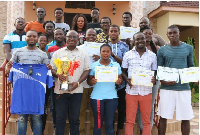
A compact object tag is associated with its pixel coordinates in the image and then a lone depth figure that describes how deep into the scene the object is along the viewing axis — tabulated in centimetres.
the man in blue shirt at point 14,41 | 453
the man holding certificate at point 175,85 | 372
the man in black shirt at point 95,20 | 509
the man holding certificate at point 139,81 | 375
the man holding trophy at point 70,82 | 359
